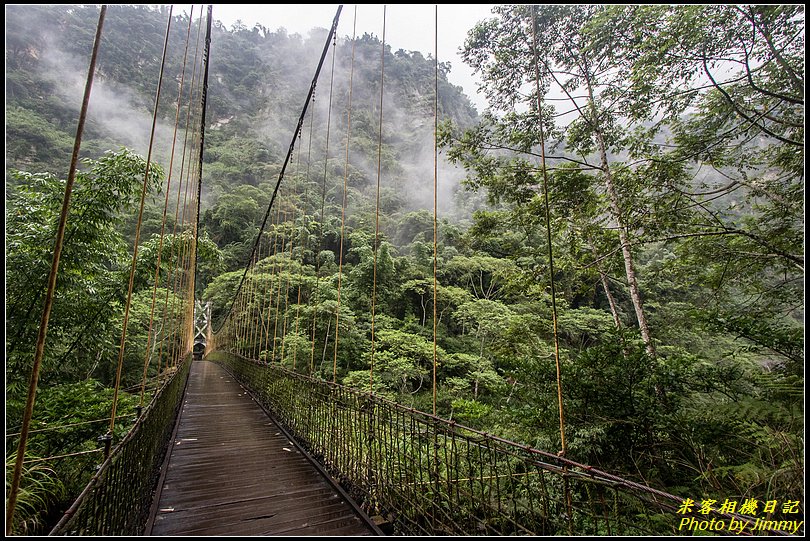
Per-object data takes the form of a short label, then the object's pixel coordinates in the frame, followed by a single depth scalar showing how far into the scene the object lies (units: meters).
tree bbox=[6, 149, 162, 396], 3.67
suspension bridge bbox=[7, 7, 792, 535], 1.28
